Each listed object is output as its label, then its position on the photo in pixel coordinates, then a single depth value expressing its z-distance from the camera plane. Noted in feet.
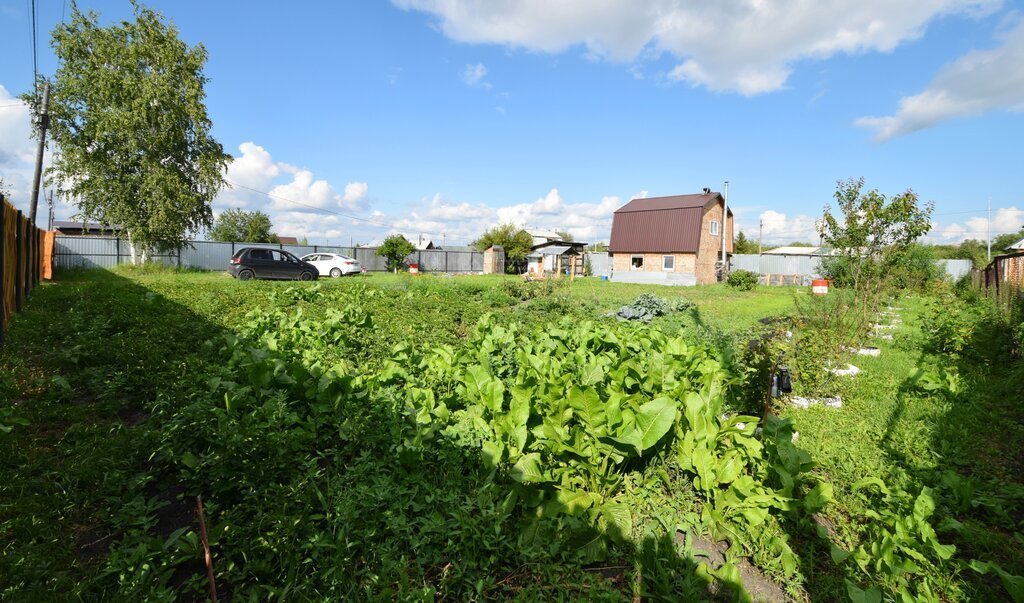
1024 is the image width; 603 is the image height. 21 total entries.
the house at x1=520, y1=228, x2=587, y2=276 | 119.05
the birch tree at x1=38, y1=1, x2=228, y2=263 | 64.08
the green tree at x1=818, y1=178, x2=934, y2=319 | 26.30
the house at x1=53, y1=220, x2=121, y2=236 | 136.67
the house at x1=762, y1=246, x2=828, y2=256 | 163.44
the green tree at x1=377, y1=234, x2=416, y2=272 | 105.09
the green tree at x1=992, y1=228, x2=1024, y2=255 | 179.61
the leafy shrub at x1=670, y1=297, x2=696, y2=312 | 41.50
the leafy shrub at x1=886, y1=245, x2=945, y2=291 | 45.19
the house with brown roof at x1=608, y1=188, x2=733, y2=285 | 98.07
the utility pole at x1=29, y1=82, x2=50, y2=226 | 51.08
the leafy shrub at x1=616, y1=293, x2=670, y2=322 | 36.81
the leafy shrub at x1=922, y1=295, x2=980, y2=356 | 23.69
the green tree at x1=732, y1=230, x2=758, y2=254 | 166.18
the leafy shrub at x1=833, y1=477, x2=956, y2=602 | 7.50
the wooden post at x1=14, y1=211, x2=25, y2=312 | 25.03
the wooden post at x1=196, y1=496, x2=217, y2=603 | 5.84
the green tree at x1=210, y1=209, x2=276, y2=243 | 202.39
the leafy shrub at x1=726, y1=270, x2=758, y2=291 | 81.65
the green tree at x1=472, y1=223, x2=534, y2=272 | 129.90
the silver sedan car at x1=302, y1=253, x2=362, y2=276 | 85.35
